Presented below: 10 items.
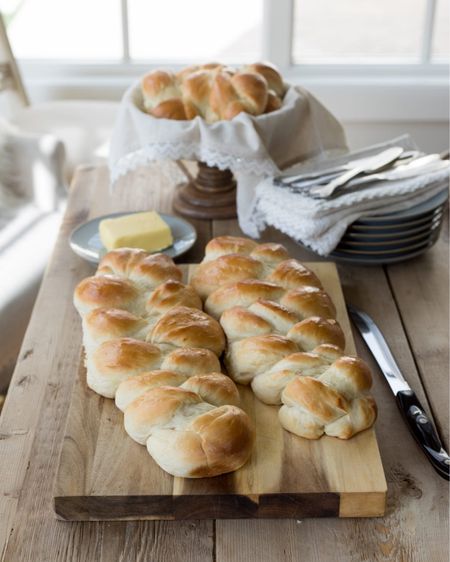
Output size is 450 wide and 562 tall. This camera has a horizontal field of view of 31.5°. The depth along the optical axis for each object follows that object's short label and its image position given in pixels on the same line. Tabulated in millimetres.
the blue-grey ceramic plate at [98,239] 1425
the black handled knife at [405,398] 968
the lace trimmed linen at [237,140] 1501
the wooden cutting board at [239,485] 864
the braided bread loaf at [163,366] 872
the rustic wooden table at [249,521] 855
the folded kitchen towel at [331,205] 1392
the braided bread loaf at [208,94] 1528
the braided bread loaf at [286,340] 934
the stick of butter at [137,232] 1396
